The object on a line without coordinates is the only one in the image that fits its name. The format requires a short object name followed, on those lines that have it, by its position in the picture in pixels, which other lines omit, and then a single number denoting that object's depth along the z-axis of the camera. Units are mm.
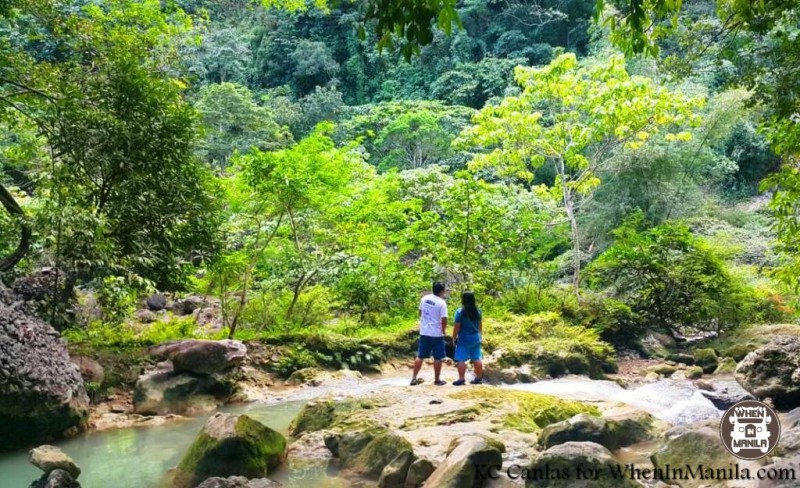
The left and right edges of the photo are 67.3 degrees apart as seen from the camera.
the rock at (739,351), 11039
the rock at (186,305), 17562
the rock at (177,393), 8141
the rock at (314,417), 6922
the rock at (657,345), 12602
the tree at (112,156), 7824
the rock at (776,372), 6623
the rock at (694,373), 9933
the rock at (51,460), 4996
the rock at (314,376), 10219
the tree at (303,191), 10898
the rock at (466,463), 4496
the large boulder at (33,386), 6402
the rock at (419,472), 4965
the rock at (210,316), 14827
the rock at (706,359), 10734
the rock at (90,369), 8273
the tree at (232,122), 28453
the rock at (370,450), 5449
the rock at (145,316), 15486
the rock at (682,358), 11477
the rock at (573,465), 4105
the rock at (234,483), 4594
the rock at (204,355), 8508
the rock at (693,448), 4453
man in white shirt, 8359
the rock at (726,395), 7607
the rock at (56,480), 4840
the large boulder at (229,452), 5316
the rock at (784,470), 3485
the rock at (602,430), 5391
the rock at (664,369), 10414
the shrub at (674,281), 12859
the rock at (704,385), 8745
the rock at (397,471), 5043
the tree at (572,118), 13703
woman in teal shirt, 8422
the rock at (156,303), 18017
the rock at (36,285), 8383
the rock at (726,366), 10254
